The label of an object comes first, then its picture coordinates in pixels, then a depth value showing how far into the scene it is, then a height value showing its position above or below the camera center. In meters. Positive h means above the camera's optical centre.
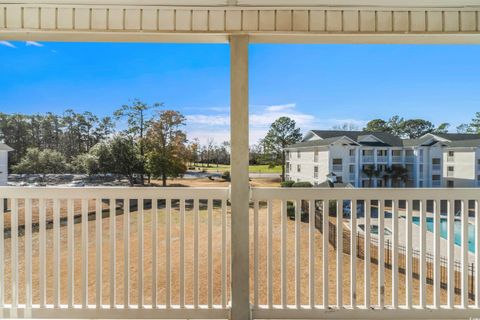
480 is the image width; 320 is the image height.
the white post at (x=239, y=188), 1.79 -0.20
